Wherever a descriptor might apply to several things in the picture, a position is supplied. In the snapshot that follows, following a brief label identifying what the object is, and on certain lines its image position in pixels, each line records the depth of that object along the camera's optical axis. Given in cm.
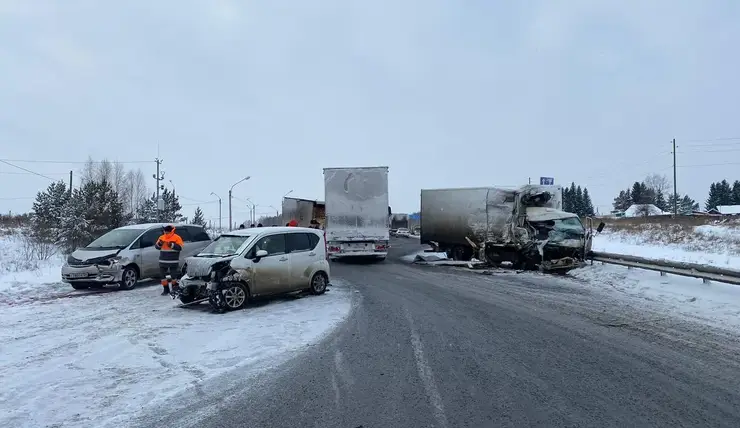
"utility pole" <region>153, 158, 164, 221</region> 4252
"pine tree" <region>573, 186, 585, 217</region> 9848
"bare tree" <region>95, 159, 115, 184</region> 6875
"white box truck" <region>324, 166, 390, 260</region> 2117
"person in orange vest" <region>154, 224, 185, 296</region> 1285
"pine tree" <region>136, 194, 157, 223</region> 4972
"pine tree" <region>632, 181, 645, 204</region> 11350
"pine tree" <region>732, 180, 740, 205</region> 10138
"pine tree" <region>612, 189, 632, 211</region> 11894
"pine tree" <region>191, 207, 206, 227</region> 6564
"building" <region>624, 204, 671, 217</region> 8522
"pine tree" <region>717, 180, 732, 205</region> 10369
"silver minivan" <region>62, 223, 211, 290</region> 1377
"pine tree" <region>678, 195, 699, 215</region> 10484
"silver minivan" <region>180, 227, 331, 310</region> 1065
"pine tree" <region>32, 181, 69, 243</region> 2834
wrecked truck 1828
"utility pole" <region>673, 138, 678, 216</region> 5872
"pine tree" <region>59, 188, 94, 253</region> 2684
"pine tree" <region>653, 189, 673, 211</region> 11113
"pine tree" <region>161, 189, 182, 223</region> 5226
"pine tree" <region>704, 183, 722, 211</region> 10500
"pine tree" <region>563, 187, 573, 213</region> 9568
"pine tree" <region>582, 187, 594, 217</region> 10195
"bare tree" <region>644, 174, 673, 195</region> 11527
